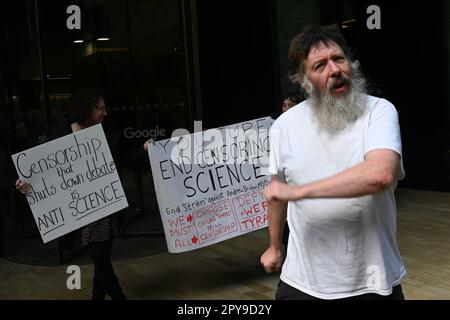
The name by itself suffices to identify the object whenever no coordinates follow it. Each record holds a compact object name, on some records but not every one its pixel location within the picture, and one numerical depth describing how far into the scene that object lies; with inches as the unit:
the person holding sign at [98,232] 163.0
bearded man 78.7
